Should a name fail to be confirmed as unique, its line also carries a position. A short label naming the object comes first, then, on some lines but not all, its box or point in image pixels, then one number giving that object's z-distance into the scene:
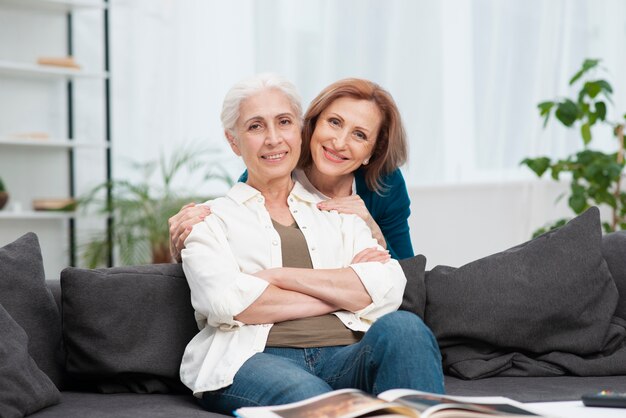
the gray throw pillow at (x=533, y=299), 2.53
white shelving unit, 5.43
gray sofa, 2.27
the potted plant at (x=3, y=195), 5.10
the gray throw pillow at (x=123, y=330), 2.35
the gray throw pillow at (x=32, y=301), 2.29
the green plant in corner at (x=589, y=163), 3.74
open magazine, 1.46
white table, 1.70
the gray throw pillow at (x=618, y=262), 2.69
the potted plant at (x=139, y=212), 5.37
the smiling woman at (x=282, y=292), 1.97
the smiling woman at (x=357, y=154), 2.57
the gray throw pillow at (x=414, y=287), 2.56
